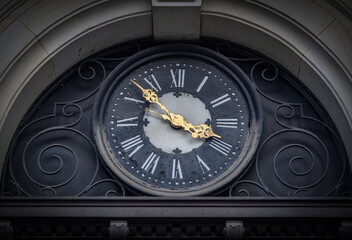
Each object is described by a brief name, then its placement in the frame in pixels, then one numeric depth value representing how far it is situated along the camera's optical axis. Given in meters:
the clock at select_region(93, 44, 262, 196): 9.10
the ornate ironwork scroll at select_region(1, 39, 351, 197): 9.12
